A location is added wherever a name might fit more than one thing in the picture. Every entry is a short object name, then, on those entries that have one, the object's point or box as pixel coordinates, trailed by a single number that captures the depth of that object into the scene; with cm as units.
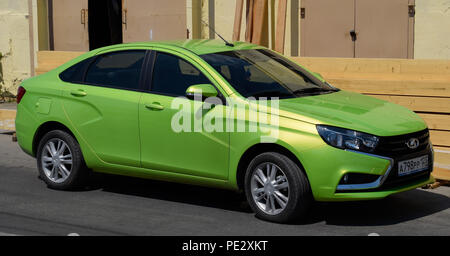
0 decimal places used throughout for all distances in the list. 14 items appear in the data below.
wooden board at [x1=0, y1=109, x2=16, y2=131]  1299
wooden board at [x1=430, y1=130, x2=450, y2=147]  981
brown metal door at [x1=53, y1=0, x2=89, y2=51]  1897
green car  744
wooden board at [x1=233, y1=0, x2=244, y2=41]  1506
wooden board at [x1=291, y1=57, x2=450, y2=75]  1046
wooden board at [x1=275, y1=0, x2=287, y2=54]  1483
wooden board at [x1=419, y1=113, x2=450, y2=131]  980
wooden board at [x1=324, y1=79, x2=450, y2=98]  989
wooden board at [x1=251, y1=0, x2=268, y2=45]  1521
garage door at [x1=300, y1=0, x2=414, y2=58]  1455
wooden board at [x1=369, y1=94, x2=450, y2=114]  985
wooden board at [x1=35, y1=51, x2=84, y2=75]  1347
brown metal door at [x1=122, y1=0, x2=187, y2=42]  1733
